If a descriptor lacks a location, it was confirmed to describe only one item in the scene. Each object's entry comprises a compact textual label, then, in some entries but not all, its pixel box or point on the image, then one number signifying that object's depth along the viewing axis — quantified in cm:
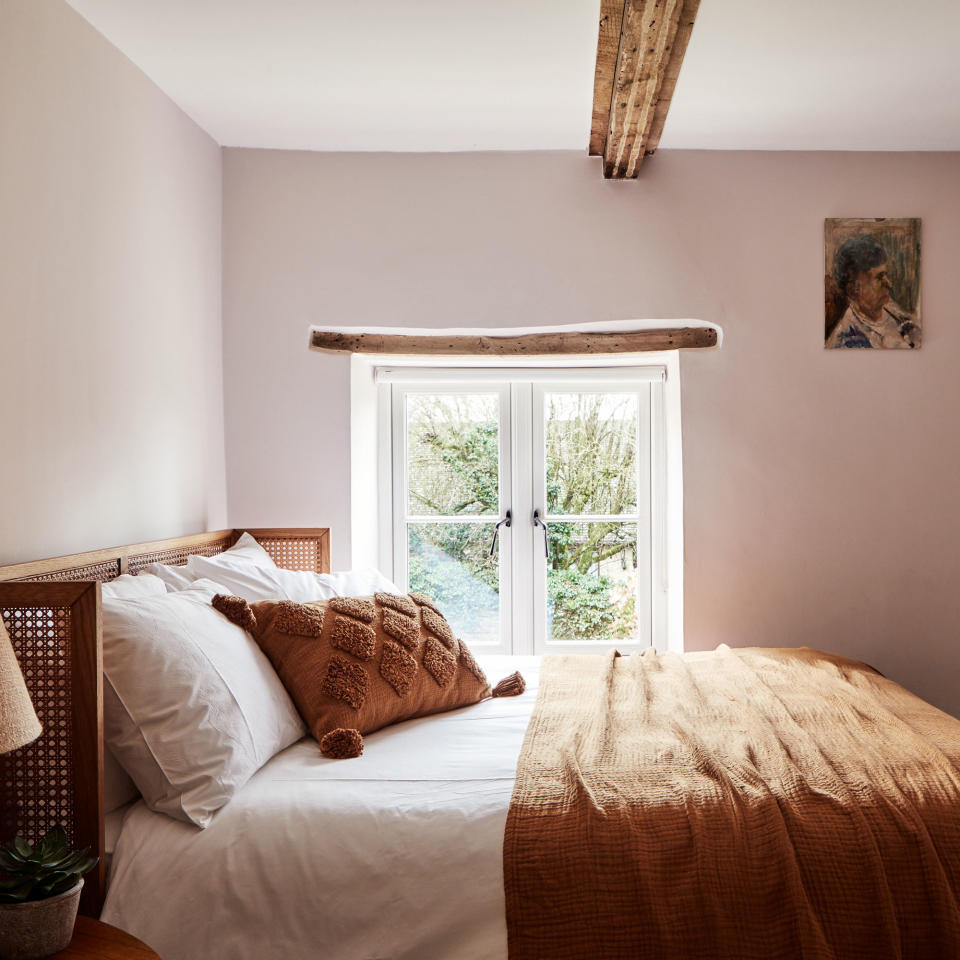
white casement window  360
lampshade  108
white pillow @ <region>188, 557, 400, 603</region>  224
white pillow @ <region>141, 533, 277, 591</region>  214
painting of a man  312
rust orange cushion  189
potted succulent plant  117
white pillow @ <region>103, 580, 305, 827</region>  155
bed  136
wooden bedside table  120
